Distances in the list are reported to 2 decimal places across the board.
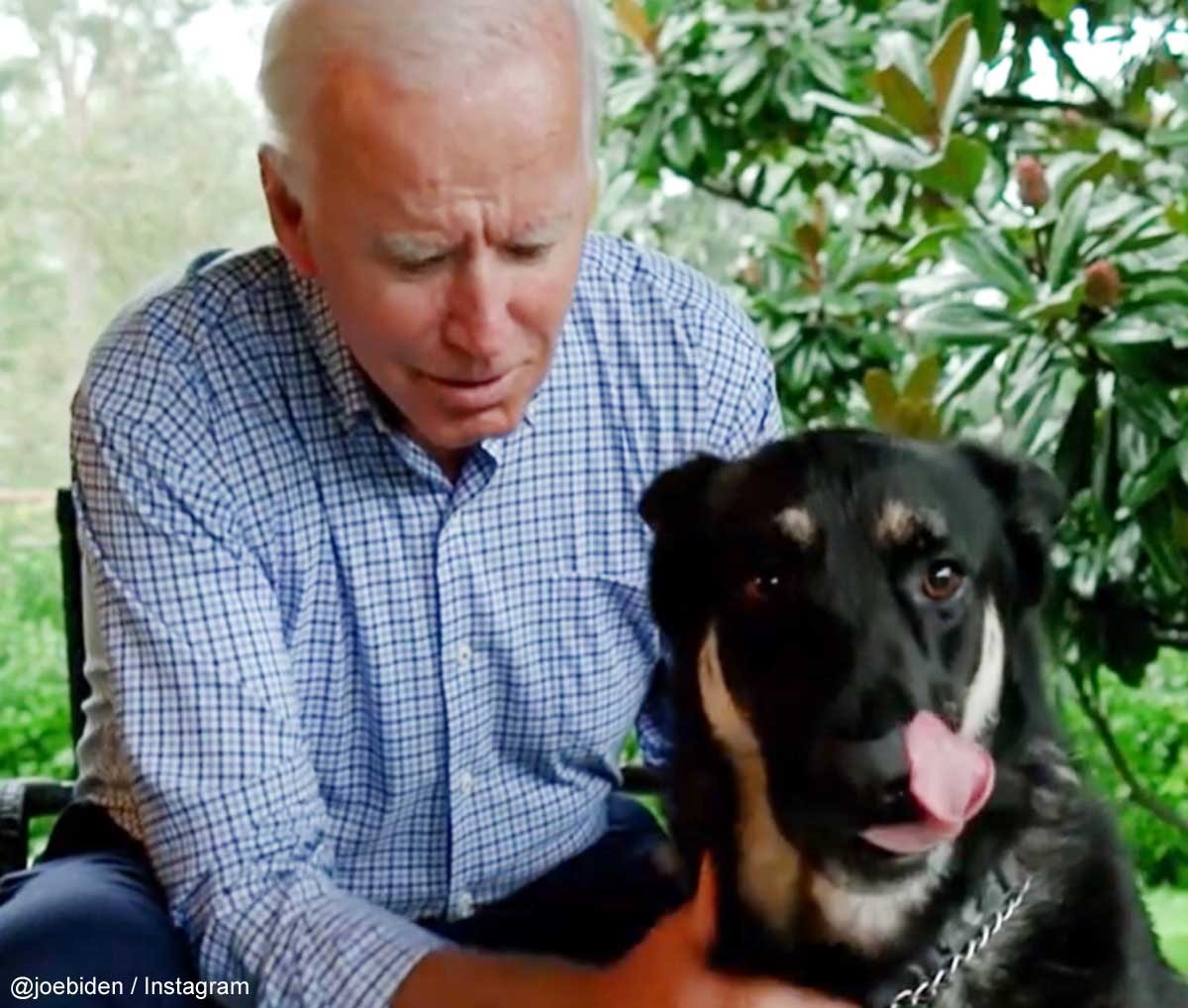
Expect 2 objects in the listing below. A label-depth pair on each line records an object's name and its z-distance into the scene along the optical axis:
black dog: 1.18
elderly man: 1.26
